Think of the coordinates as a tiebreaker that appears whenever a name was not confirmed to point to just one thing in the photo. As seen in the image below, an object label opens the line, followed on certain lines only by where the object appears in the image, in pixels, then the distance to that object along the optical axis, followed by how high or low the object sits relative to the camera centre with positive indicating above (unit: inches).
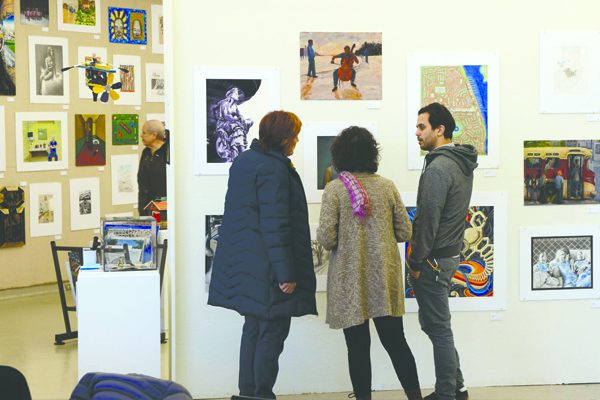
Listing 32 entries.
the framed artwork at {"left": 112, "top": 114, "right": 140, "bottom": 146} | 447.5 +11.8
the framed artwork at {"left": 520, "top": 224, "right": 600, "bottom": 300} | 273.9 -28.7
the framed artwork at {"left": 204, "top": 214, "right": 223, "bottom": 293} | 262.8 -21.1
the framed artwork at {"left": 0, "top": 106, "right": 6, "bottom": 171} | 410.6 +6.2
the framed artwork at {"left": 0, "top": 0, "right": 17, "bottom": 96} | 410.6 +42.3
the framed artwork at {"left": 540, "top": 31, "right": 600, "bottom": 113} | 272.2 +21.8
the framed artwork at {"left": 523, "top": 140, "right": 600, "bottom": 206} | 273.1 -4.5
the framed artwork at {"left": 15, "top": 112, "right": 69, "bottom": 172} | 417.1 +6.4
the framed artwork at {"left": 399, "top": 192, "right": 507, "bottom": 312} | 270.8 -28.1
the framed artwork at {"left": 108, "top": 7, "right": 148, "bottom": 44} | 444.1 +56.4
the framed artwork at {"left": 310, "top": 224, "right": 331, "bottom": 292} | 266.1 -27.2
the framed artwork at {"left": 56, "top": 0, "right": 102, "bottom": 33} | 427.2 +59.0
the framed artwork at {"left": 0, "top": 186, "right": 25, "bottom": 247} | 412.5 -23.8
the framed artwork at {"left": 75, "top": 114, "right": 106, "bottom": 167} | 435.2 +7.3
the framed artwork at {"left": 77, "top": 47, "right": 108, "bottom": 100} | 432.5 +40.7
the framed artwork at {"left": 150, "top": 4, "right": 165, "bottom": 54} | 456.1 +57.0
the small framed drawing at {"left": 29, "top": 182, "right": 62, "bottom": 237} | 422.3 -21.5
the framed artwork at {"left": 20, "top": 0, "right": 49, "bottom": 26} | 417.1 +58.4
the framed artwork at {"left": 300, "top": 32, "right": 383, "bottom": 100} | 263.1 +22.9
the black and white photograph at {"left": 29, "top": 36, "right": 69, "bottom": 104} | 420.2 +35.6
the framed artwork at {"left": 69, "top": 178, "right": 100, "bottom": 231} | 436.8 -19.7
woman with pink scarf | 228.7 -18.9
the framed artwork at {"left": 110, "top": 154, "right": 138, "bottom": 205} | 450.4 -9.5
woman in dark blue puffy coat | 221.1 -20.6
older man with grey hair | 358.3 -5.6
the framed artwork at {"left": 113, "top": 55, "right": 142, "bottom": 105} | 447.8 +33.6
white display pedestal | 237.5 -38.2
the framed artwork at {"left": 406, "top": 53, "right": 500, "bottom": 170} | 267.6 +15.7
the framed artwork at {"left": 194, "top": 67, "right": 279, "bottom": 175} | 260.5 +12.0
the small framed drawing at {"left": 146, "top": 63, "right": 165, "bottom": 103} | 456.8 +32.3
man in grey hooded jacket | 233.0 -16.5
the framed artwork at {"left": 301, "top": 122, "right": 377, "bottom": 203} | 263.7 +0.3
